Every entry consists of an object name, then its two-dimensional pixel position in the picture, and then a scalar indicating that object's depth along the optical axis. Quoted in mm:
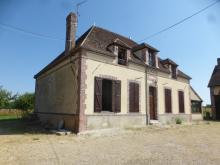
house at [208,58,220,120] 22438
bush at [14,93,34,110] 27500
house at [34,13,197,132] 9812
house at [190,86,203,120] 21500
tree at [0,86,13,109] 30411
